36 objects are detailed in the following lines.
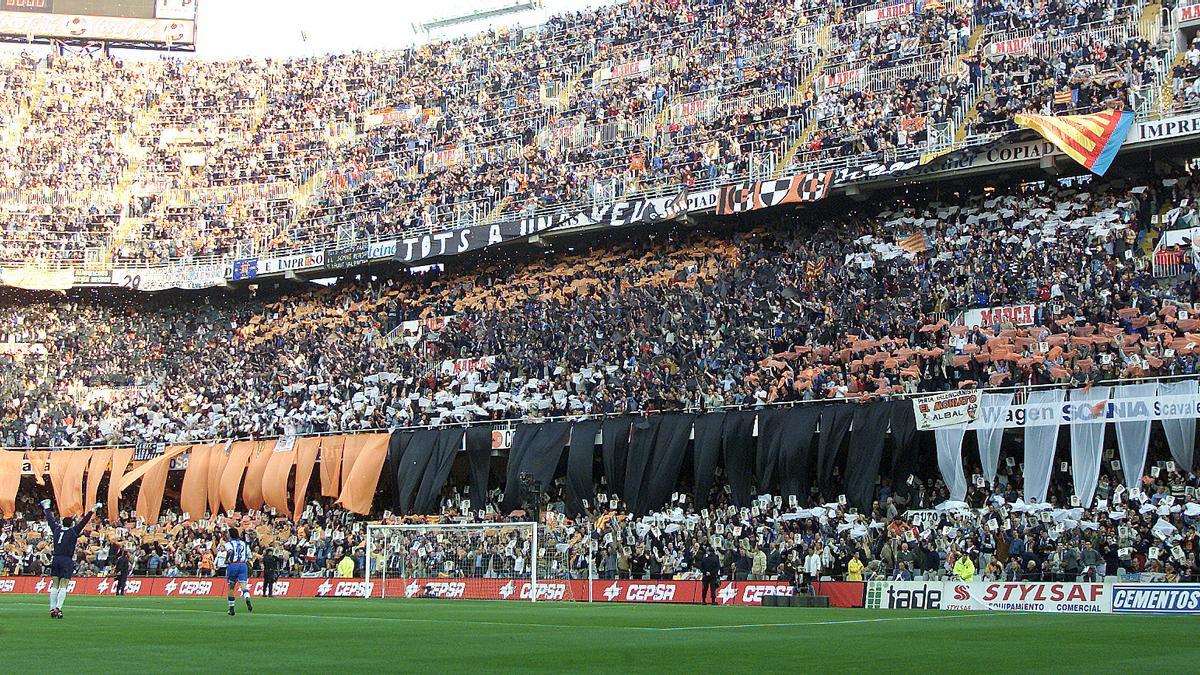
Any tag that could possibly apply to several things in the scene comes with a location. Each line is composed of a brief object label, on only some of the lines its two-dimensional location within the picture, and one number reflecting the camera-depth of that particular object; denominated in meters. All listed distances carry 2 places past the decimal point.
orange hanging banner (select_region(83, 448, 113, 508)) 48.72
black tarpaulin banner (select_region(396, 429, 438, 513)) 43.34
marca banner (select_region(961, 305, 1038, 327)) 36.97
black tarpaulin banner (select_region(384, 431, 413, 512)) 43.91
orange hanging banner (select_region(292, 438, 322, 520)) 44.97
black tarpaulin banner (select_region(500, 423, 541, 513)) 40.97
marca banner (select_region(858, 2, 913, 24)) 48.91
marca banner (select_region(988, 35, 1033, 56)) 44.69
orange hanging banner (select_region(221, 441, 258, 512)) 46.38
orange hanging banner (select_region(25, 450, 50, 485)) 50.38
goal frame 35.78
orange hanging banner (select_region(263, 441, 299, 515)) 45.66
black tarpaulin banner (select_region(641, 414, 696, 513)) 38.59
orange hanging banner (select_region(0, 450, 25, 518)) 50.62
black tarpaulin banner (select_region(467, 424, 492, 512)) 42.47
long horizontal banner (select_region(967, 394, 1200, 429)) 31.70
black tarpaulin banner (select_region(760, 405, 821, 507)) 36.25
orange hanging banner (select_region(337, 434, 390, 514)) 44.22
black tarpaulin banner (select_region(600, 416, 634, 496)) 39.72
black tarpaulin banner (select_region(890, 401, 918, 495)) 34.88
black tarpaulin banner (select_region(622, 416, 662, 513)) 39.06
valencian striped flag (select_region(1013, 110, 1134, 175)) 38.56
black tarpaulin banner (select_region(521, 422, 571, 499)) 40.78
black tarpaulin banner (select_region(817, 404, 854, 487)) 35.75
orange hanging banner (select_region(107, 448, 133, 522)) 47.97
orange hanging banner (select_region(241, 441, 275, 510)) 46.28
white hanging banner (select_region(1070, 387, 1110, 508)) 32.56
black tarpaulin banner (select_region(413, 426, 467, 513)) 42.84
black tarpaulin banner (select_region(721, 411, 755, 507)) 37.47
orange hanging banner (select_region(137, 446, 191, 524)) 47.84
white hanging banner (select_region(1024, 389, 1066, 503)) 33.03
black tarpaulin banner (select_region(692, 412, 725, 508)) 37.81
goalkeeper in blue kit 22.83
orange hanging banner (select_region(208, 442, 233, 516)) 46.97
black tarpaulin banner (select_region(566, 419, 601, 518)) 40.19
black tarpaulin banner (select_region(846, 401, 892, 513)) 35.03
